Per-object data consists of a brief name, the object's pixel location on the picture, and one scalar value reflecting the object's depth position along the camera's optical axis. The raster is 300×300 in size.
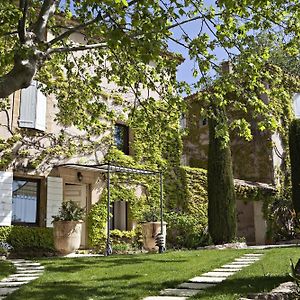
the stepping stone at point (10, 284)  6.66
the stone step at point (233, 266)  8.25
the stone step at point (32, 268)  8.67
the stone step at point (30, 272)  8.09
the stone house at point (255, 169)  19.84
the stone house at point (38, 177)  13.47
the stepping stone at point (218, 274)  7.24
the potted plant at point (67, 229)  11.85
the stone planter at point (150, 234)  13.58
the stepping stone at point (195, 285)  6.05
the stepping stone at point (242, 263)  8.74
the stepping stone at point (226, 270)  7.81
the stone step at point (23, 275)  7.70
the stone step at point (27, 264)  9.23
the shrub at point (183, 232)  15.58
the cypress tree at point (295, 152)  17.67
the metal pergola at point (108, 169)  13.86
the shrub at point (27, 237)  12.88
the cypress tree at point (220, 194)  15.43
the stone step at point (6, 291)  5.99
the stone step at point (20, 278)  7.23
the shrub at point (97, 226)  14.74
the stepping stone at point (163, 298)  5.30
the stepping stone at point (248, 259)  9.42
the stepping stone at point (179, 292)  5.56
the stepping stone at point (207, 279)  6.58
